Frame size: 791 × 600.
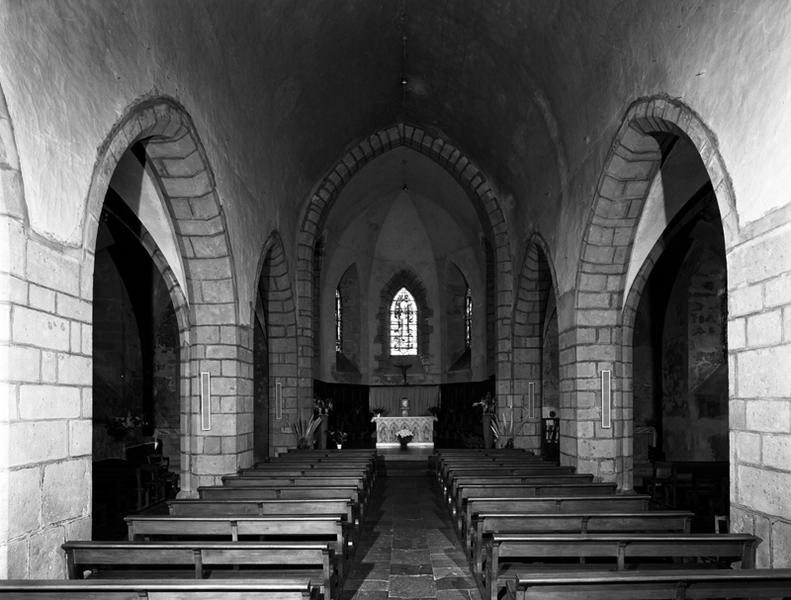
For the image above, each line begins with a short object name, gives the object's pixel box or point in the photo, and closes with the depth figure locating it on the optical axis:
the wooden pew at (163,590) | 3.90
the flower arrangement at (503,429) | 15.78
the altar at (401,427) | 20.62
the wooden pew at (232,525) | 5.81
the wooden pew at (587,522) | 6.00
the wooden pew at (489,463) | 10.55
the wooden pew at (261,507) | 6.71
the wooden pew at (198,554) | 4.86
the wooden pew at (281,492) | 7.81
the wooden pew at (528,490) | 8.02
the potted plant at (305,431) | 15.05
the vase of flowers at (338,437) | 18.47
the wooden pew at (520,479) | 8.63
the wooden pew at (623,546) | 4.98
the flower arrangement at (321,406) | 16.88
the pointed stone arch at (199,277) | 8.88
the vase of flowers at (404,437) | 19.75
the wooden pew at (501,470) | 9.76
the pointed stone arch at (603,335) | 9.91
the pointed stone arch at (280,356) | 14.80
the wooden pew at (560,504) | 6.88
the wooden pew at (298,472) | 9.30
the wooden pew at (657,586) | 3.95
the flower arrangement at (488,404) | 17.67
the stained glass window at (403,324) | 23.90
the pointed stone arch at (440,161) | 15.91
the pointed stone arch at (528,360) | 15.61
